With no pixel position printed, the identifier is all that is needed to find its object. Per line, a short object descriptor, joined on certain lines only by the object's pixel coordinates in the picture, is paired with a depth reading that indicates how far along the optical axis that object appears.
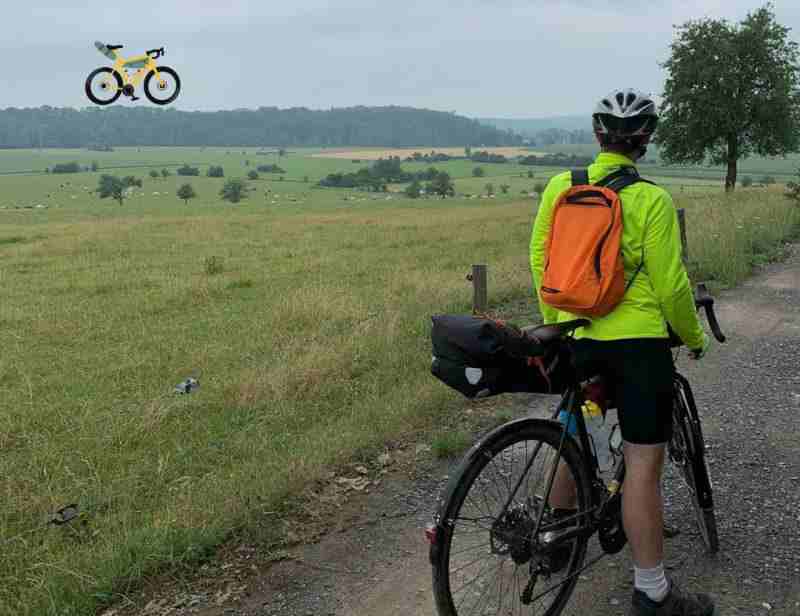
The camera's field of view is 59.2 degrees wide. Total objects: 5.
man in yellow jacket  2.97
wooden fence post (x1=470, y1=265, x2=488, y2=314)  8.75
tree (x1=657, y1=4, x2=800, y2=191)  30.14
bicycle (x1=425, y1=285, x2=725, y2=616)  2.98
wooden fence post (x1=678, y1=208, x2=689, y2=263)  12.02
